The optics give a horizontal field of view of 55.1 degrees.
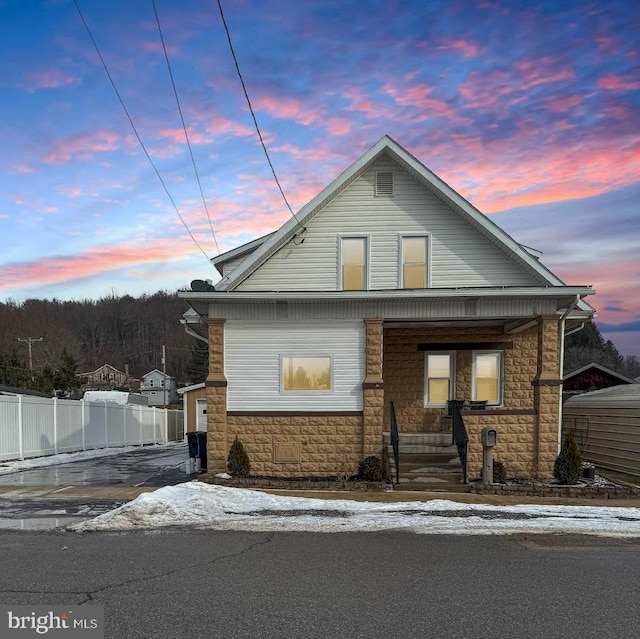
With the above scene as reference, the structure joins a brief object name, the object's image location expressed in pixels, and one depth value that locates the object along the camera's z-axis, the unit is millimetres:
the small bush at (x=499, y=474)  13398
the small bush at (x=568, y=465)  13109
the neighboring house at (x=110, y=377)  101938
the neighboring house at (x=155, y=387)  80625
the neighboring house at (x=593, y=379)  35594
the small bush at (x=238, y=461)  13328
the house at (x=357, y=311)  13727
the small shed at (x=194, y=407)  38719
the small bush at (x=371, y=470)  13109
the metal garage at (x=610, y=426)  16266
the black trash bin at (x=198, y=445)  15109
